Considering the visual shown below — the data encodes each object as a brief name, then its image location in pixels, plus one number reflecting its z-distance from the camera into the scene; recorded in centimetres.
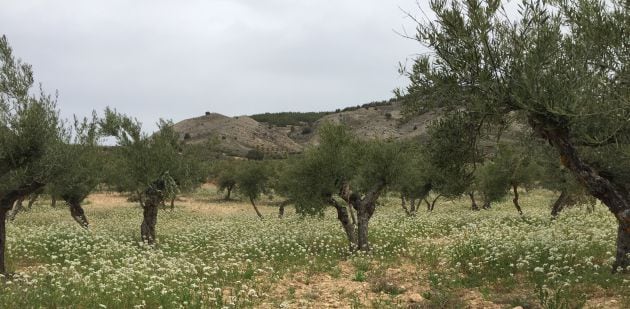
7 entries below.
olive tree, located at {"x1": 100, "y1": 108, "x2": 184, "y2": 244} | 2586
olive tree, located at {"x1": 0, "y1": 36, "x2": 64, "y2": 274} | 1406
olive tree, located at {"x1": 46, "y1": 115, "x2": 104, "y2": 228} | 1597
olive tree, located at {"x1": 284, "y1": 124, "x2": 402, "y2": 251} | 2379
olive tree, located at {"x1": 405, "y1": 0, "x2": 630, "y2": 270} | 941
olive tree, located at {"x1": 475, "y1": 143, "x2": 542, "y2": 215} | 4188
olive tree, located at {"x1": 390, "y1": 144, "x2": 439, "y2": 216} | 2500
